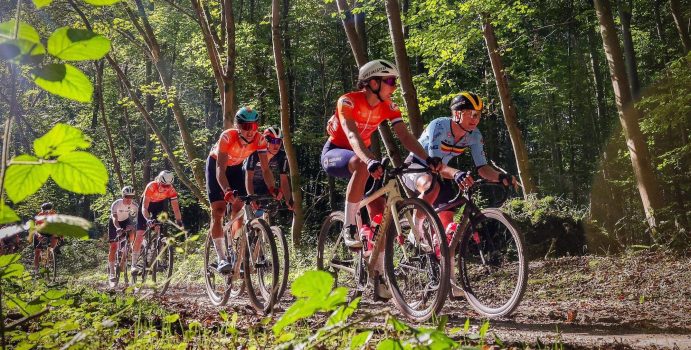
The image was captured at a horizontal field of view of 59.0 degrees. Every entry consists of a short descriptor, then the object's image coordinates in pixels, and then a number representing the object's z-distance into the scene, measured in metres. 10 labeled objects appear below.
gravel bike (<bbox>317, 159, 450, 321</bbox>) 5.25
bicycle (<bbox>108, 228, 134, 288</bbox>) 14.17
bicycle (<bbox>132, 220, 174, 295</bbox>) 11.95
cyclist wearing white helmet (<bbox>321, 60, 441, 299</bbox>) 5.80
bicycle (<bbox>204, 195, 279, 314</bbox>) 6.83
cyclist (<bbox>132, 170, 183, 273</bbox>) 12.50
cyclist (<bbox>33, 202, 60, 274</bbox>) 18.84
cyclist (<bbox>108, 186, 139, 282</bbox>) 14.41
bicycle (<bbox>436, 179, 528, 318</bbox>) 5.59
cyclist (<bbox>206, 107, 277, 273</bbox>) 7.47
